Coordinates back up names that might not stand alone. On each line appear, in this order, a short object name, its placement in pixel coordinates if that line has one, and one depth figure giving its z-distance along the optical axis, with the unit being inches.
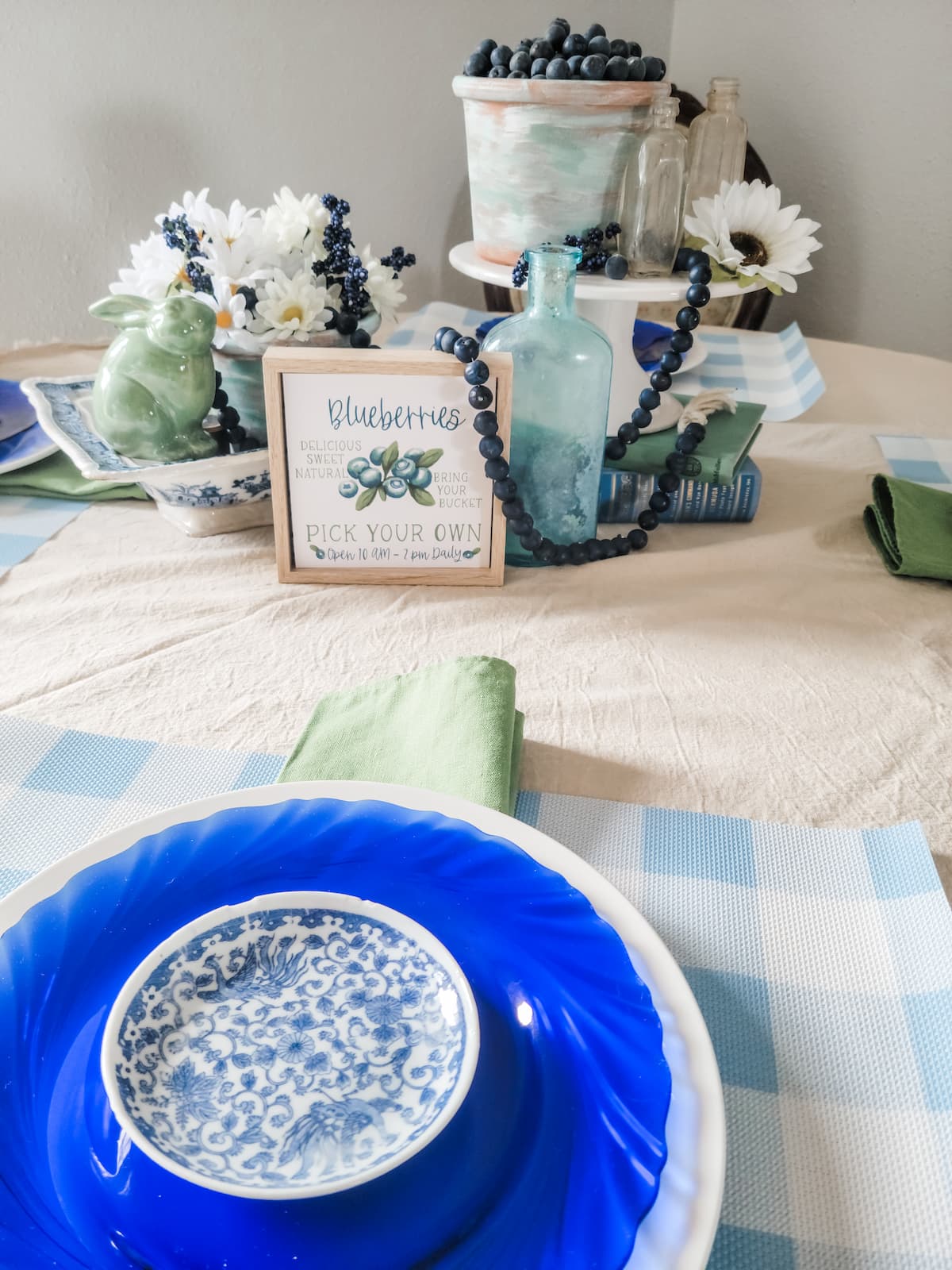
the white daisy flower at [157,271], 37.6
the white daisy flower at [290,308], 36.0
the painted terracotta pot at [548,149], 35.1
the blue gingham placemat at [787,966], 16.3
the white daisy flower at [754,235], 37.4
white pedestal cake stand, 36.6
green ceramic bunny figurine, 34.3
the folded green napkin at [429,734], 24.2
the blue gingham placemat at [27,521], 37.2
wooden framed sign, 33.6
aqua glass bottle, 33.6
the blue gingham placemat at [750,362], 52.4
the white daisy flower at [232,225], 36.3
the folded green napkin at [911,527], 36.1
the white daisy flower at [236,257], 35.9
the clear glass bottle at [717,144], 40.8
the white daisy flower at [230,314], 35.9
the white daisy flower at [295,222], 36.4
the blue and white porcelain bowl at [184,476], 35.5
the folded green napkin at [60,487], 41.0
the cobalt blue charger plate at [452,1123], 13.7
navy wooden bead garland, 32.9
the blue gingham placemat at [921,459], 44.4
